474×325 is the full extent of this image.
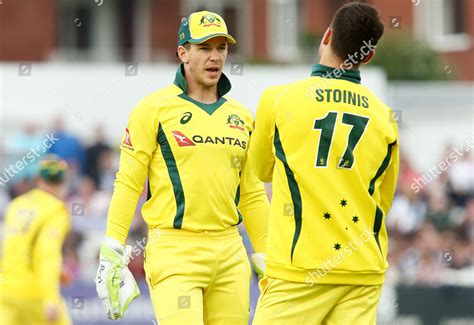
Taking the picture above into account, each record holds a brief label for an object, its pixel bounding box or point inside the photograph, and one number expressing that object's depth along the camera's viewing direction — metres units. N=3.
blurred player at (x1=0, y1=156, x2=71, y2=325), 21.52
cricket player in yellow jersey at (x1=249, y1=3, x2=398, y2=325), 10.24
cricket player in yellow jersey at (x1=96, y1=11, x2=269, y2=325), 11.80
